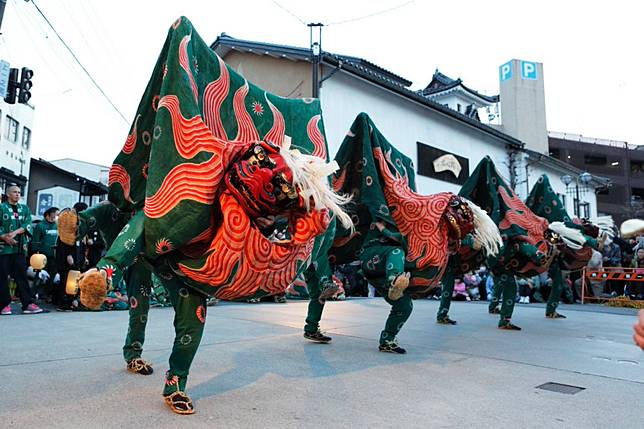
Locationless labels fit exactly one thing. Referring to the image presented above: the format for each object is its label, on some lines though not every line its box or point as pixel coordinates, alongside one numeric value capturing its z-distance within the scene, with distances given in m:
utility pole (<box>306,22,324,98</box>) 11.88
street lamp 15.84
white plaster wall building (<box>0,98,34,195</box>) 18.88
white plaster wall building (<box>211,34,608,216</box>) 12.62
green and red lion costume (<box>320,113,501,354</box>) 4.26
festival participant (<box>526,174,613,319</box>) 7.21
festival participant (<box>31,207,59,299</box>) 7.49
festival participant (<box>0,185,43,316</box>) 6.25
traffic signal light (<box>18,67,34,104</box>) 7.24
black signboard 15.25
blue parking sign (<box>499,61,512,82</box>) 23.62
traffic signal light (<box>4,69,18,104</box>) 7.12
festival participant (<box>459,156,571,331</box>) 6.10
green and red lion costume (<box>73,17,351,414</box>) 2.41
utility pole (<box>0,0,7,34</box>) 3.97
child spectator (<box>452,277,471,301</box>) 12.20
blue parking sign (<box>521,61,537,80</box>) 23.66
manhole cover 3.28
